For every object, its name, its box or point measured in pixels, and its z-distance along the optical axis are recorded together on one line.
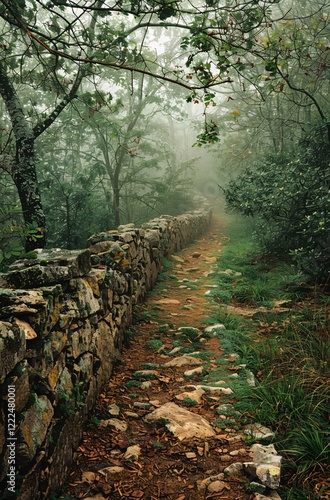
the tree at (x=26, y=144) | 6.46
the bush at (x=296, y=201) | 6.22
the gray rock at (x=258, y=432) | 2.82
